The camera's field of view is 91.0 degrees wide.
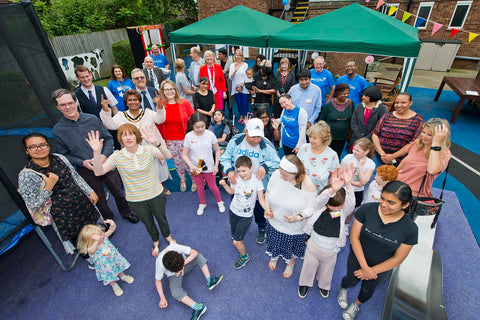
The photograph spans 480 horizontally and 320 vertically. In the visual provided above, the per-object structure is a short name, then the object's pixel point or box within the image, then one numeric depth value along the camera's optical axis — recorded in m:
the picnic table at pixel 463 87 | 7.04
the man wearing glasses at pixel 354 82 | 5.50
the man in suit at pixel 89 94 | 4.02
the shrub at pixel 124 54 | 13.00
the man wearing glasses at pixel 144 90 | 4.34
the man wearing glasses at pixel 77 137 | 3.03
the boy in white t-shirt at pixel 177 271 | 2.54
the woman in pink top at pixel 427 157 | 2.63
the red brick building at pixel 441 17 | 12.66
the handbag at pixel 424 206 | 2.74
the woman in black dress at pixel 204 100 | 5.13
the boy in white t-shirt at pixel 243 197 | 2.70
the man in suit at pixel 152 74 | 6.08
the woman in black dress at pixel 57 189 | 2.59
